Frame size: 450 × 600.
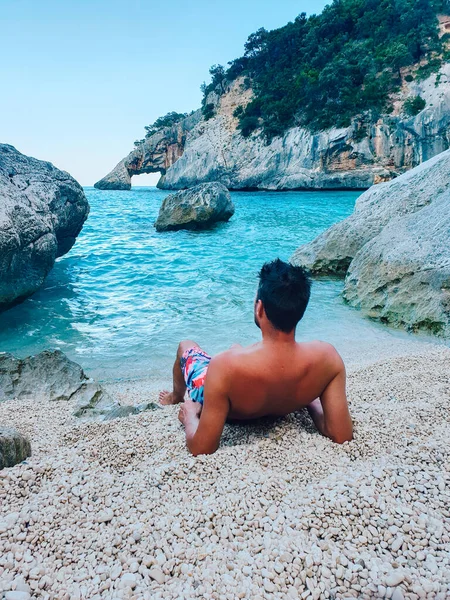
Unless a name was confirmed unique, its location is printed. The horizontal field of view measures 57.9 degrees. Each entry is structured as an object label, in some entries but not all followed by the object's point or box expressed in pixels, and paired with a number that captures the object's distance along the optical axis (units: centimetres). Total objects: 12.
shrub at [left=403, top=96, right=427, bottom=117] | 3922
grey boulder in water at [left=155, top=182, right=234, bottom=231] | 1891
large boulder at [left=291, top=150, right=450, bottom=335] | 606
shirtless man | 215
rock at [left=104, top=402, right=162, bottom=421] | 329
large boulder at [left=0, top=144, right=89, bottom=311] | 697
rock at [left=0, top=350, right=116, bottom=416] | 406
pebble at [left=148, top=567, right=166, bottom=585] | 147
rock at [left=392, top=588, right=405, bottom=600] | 136
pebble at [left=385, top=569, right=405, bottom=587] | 140
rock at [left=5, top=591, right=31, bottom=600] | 136
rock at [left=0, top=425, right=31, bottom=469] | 216
